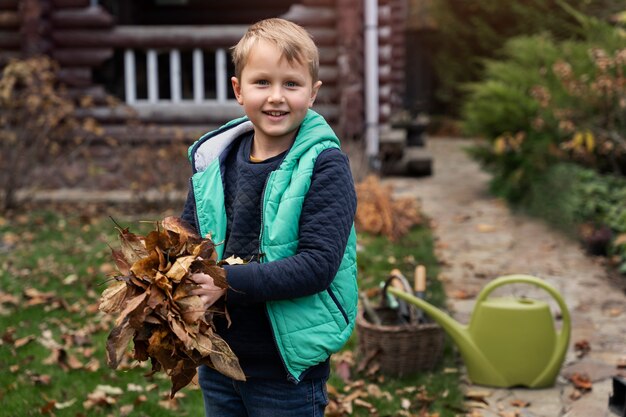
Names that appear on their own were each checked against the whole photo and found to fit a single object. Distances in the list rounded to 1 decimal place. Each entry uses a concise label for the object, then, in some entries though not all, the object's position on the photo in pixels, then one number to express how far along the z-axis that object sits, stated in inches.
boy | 85.3
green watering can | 161.0
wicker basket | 163.6
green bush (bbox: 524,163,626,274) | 254.1
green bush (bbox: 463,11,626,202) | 281.0
